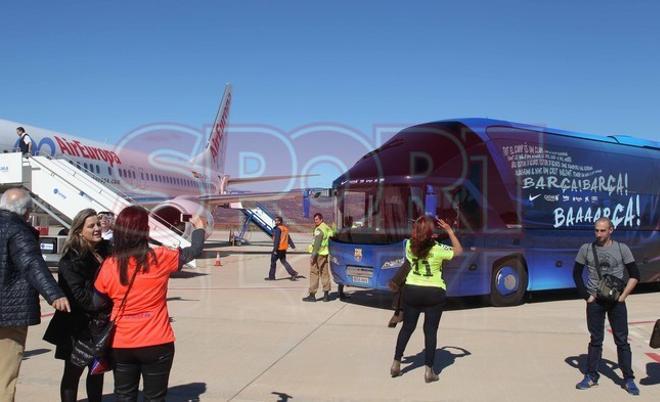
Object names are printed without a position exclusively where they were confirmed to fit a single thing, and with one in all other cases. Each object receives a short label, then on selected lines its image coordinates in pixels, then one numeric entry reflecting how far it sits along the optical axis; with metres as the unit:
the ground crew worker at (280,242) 14.45
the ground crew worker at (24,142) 15.84
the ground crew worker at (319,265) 11.49
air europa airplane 18.14
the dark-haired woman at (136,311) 3.66
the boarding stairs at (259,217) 31.09
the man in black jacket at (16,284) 4.01
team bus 9.98
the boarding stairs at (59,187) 14.70
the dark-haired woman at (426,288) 5.80
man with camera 5.61
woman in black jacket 4.18
